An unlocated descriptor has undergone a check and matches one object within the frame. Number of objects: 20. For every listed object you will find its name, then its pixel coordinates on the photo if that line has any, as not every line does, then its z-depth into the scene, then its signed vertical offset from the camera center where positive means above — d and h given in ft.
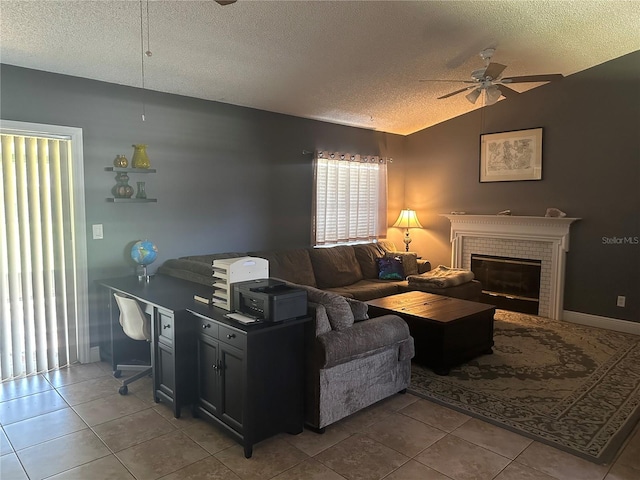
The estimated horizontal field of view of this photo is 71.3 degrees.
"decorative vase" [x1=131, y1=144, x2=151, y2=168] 13.12 +1.38
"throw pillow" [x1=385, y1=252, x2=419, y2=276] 20.04 -2.48
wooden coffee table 12.48 -3.53
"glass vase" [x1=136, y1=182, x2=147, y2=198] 13.56 +0.40
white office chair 10.86 -2.91
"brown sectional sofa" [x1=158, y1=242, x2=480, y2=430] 9.20 -3.28
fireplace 17.93 -1.53
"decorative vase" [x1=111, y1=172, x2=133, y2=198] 13.12 +0.49
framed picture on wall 18.53 +2.20
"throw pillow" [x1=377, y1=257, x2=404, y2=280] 19.45 -2.76
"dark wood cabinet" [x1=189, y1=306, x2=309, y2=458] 8.42 -3.38
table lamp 22.33 -0.75
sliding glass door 11.66 -1.26
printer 8.55 -1.87
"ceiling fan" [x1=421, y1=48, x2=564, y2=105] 12.66 +3.71
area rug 9.44 -4.67
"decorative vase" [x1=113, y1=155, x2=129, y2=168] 12.95 +1.24
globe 13.39 -1.44
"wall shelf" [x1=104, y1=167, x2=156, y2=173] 12.98 +1.02
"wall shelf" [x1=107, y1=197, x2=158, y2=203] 12.95 +0.14
